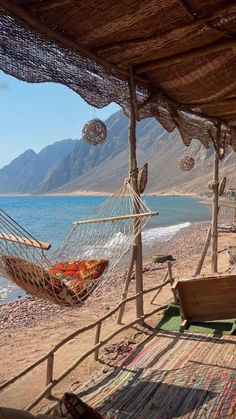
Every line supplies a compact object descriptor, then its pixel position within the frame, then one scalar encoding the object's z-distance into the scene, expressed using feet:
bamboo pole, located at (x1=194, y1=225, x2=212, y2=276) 17.17
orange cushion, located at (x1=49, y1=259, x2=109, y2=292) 9.78
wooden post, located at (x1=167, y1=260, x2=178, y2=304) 14.76
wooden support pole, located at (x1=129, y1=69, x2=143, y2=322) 12.00
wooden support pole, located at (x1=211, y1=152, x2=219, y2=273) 18.33
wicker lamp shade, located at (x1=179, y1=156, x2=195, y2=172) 23.52
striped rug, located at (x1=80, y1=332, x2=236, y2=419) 7.30
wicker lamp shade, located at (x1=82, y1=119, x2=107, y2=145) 13.43
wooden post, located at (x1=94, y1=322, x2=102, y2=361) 11.15
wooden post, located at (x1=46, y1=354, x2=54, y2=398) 8.98
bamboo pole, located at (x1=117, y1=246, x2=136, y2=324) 12.18
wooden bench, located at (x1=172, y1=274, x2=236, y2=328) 10.76
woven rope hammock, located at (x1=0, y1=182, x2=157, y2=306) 8.05
